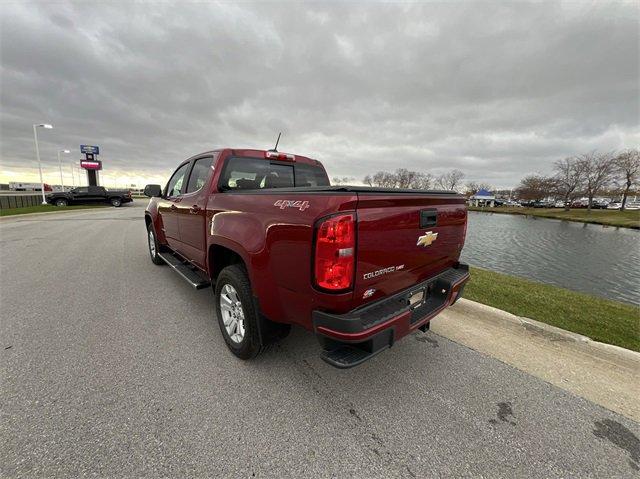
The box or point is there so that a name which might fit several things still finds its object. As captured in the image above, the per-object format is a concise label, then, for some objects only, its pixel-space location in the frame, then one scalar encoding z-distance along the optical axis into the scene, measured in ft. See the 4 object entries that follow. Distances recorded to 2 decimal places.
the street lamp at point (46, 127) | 69.07
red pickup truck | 6.01
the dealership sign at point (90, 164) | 137.28
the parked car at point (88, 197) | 85.56
